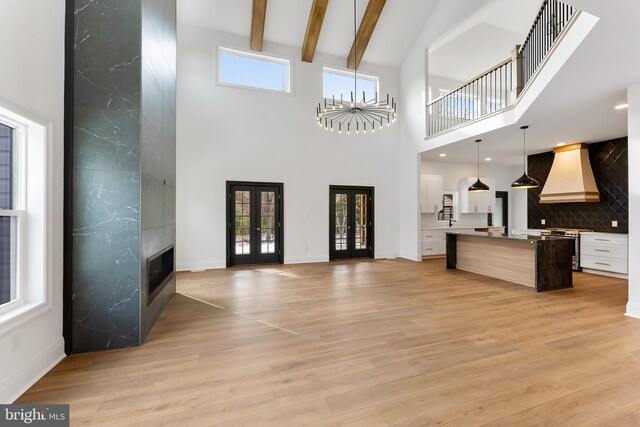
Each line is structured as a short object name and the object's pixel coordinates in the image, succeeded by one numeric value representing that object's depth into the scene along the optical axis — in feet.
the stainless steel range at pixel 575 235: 20.93
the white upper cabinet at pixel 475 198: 29.53
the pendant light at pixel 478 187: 21.91
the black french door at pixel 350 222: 25.75
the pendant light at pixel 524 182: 19.10
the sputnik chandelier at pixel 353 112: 17.33
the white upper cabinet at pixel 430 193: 28.25
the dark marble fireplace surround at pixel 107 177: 8.66
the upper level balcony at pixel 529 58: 12.17
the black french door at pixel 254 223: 22.88
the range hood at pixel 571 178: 20.95
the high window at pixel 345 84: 25.66
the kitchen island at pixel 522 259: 15.92
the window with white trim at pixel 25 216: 7.08
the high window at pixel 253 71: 22.82
